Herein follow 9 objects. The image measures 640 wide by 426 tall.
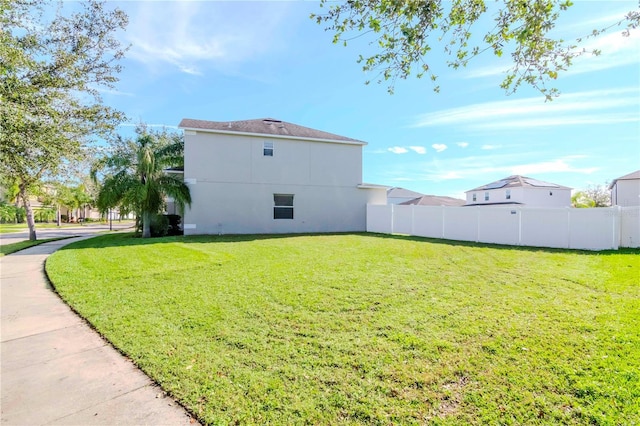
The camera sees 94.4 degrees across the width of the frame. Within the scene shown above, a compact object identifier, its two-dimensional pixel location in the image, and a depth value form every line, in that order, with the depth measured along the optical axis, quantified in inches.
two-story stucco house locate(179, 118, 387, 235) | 585.6
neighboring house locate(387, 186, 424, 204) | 1941.4
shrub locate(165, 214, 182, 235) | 617.0
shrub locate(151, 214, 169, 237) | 555.8
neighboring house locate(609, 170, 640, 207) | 1064.8
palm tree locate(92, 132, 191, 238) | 515.5
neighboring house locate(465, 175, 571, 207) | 1312.7
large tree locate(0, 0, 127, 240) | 246.4
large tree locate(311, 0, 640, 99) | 147.3
